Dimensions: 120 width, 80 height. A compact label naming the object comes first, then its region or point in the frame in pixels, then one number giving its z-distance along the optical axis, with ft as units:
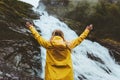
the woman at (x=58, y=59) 12.65
